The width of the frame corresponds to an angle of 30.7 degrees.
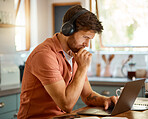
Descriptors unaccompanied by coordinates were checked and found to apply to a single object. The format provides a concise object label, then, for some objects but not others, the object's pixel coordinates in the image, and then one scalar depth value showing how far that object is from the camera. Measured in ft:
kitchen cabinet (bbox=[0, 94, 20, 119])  8.86
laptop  5.33
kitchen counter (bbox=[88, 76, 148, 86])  10.79
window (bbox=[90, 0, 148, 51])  12.82
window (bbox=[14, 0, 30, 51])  13.25
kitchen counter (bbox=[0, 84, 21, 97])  8.93
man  5.54
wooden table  5.18
